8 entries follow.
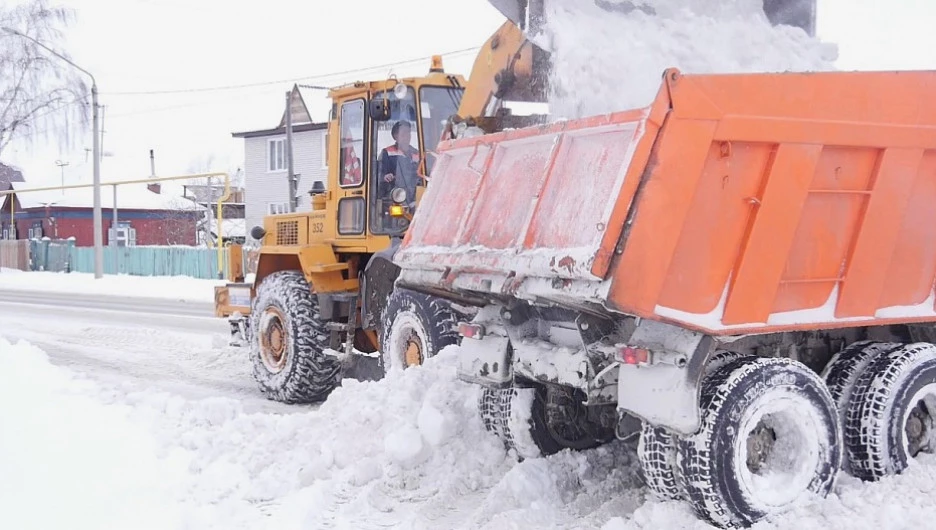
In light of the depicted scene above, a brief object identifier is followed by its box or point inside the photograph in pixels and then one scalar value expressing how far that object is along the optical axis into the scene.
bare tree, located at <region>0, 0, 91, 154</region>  36.75
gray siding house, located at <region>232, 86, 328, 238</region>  37.50
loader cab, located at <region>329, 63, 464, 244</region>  7.93
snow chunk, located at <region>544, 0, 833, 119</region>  5.38
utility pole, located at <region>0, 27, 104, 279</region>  27.79
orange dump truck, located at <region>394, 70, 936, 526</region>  3.96
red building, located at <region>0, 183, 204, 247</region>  50.56
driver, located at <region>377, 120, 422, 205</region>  8.00
